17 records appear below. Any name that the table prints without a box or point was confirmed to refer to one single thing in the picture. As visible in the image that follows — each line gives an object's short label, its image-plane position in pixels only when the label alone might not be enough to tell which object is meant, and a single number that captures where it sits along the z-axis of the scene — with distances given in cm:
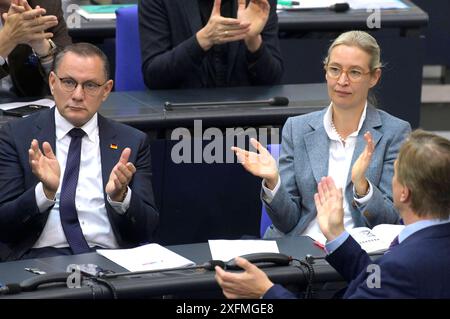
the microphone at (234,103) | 1059
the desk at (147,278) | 741
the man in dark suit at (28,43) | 1030
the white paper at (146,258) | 797
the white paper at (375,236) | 829
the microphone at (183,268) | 772
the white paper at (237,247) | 826
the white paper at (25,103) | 1037
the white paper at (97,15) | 1321
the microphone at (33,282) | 727
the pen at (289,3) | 1357
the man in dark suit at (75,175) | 872
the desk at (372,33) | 1309
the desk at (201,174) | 1050
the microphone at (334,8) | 1330
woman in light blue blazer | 920
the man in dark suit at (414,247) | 668
